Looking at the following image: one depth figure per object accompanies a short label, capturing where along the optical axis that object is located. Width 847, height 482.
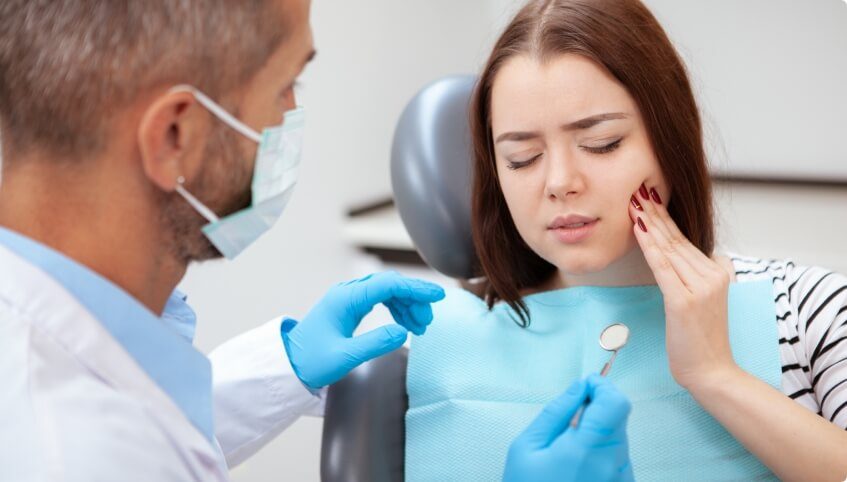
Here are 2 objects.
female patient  1.13
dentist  0.89
